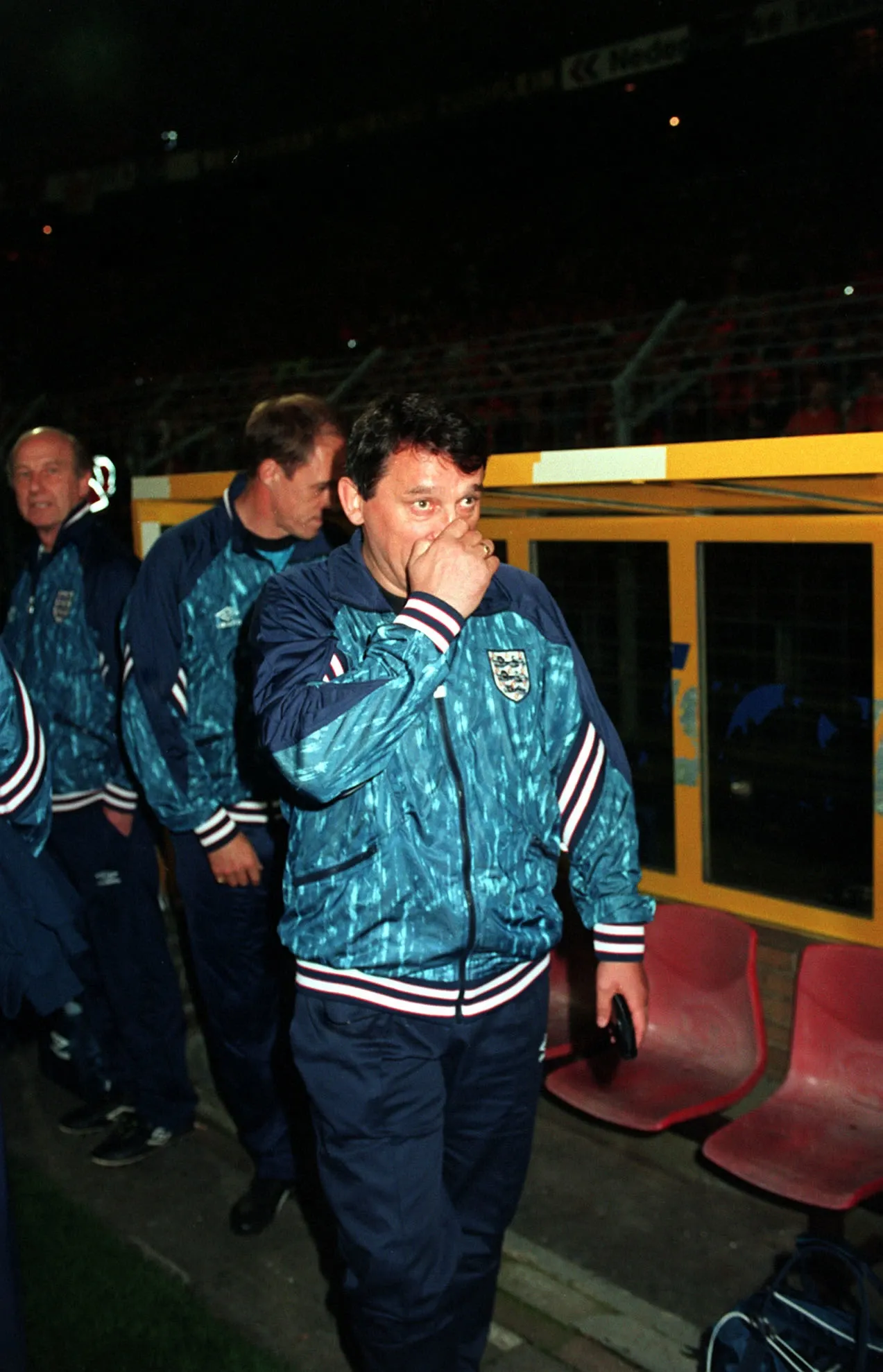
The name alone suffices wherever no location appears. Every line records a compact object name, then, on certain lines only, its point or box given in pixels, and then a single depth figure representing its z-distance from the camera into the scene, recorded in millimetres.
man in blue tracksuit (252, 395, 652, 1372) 2080
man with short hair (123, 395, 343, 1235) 3125
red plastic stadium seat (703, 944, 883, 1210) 2910
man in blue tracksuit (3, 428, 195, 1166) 3598
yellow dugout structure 4020
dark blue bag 2414
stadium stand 7211
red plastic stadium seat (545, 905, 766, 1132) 3273
